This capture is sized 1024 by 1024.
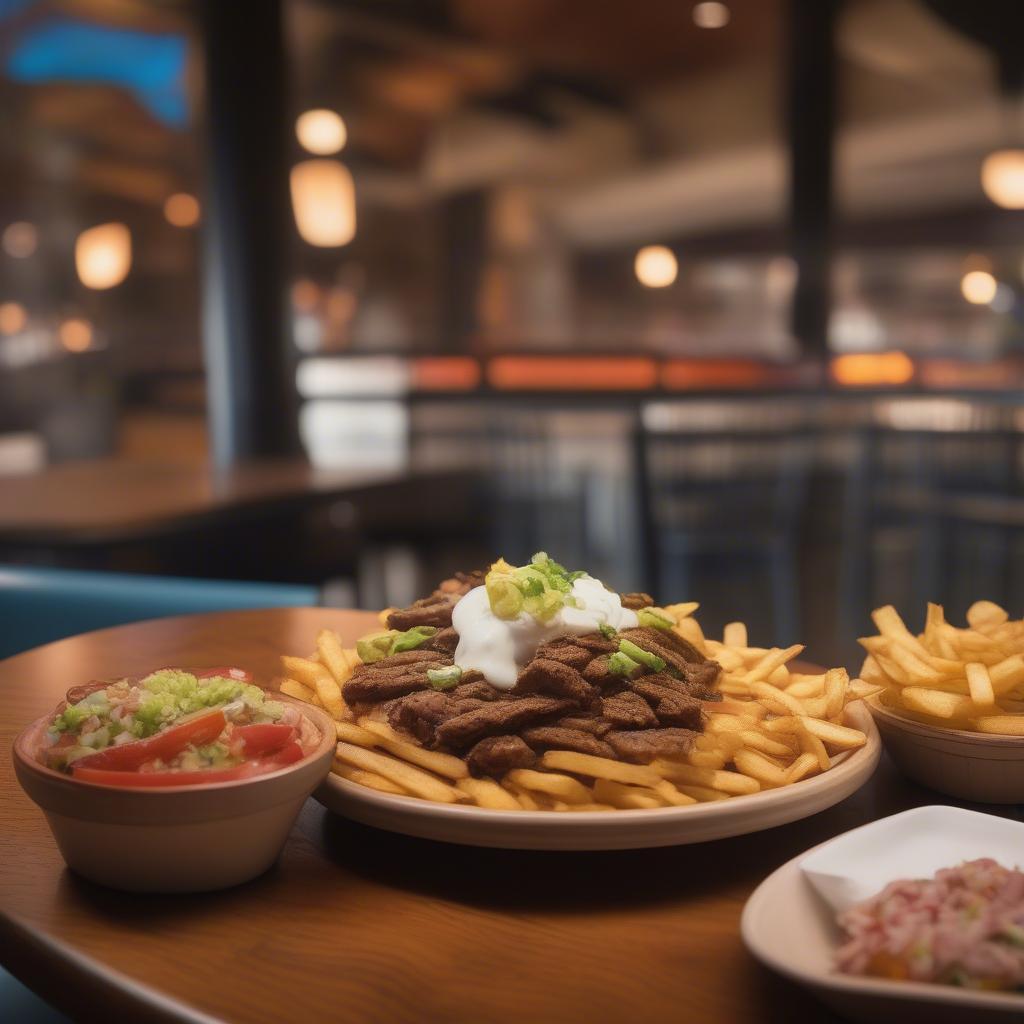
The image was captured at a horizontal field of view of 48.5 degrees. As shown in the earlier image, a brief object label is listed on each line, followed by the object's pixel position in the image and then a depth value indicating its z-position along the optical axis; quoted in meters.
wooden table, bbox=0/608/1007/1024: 0.76
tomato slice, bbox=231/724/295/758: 0.94
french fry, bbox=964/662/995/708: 1.09
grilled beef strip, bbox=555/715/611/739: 1.02
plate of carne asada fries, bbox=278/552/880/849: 0.92
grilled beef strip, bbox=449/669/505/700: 1.05
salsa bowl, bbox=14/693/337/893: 0.85
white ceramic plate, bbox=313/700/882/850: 0.89
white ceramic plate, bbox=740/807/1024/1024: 0.68
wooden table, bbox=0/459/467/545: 3.01
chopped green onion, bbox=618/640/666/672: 1.09
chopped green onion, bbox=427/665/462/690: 1.07
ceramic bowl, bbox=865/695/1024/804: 1.07
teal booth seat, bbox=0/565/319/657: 2.21
